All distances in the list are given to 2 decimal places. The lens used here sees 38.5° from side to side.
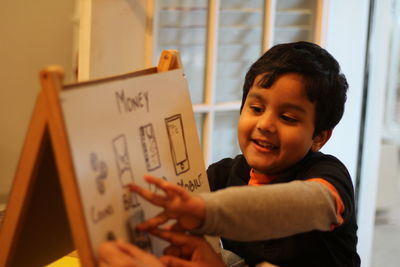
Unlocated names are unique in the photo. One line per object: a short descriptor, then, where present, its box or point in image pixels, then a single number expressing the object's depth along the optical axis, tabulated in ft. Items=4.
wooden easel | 2.54
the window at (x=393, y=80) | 11.73
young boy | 3.29
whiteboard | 2.60
